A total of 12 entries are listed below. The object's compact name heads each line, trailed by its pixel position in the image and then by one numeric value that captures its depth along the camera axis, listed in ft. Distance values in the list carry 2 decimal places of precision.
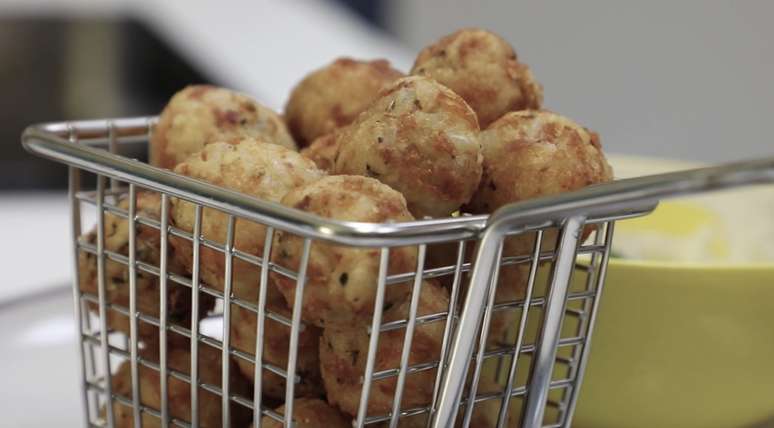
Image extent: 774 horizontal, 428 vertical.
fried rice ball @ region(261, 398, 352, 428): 1.42
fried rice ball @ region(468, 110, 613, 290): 1.44
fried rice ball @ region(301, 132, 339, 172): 1.54
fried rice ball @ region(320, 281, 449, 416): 1.39
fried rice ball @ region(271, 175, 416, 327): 1.33
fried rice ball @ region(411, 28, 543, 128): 1.53
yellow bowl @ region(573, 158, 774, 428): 1.57
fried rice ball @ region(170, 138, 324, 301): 1.42
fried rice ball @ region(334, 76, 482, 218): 1.40
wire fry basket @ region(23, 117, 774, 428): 1.32
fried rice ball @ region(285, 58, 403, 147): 1.65
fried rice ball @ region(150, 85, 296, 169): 1.59
